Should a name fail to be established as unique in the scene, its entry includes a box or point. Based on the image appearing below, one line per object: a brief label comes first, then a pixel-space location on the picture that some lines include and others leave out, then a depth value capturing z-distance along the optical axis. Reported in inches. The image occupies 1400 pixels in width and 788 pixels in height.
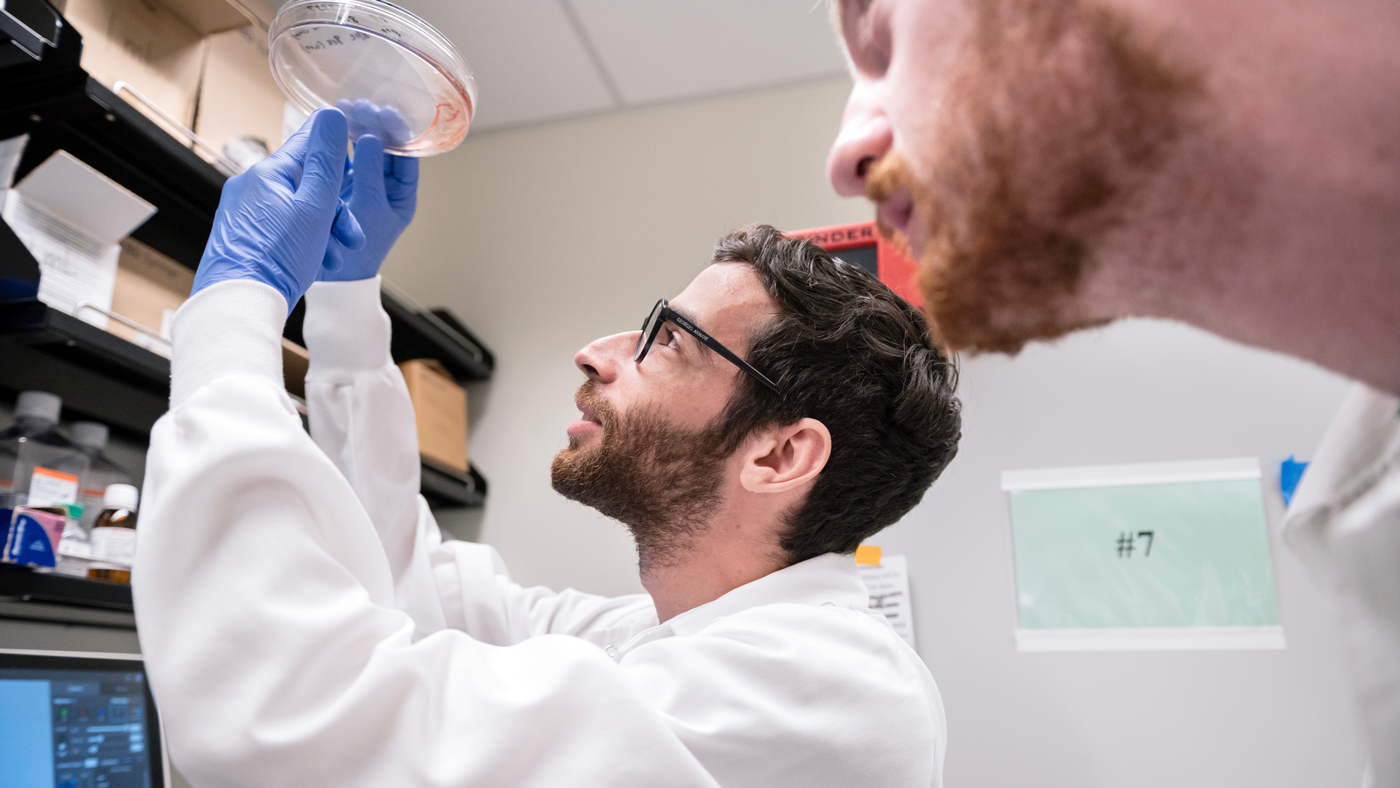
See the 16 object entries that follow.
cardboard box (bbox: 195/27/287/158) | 52.1
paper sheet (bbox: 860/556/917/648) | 64.2
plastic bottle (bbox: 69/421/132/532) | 49.7
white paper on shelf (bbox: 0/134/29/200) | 42.5
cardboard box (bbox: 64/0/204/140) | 44.4
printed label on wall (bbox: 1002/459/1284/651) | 60.4
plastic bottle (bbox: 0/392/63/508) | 45.9
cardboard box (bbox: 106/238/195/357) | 48.9
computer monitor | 36.7
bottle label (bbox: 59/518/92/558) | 44.7
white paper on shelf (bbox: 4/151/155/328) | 41.9
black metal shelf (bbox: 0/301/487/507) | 40.8
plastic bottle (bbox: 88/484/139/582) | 46.5
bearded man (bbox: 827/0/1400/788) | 13.7
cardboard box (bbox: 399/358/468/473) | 72.0
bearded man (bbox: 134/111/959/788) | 26.1
